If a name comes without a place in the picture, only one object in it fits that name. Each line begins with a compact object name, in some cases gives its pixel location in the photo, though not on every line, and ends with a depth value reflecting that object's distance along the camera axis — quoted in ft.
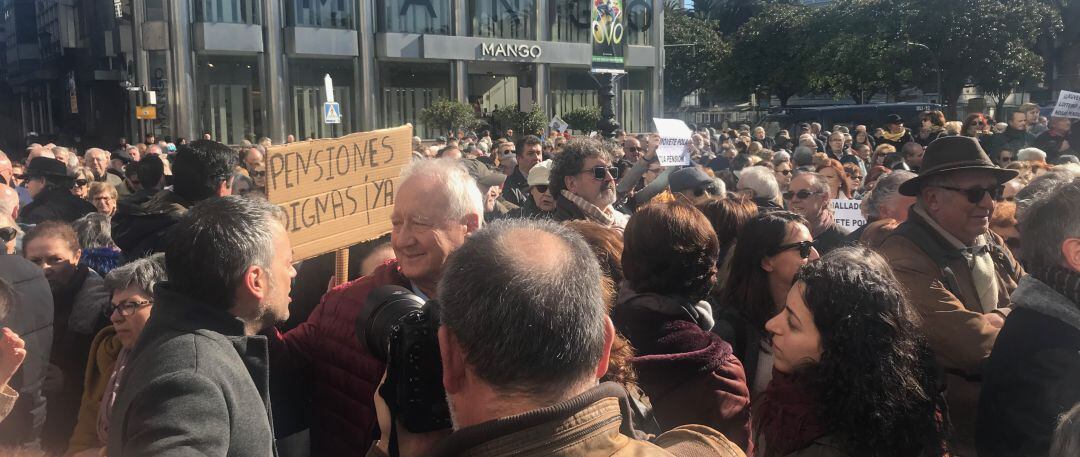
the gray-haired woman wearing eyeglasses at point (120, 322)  10.89
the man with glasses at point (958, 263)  10.48
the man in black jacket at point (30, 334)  11.77
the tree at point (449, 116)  108.27
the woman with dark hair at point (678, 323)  9.15
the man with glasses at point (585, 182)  16.55
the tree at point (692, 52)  195.11
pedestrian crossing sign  41.57
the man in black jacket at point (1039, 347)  8.76
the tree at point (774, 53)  164.35
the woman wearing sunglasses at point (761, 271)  11.16
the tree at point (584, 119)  115.85
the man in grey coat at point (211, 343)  6.44
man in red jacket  8.49
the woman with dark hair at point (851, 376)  7.57
